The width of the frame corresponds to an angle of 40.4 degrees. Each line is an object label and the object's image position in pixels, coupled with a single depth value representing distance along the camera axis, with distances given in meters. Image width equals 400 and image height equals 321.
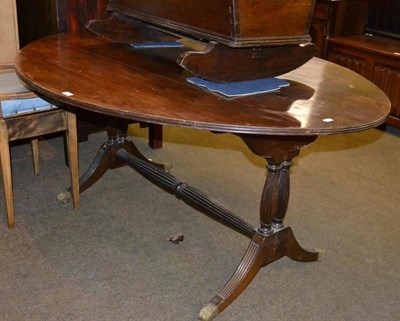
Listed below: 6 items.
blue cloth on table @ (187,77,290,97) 1.84
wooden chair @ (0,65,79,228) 2.37
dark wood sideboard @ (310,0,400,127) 3.79
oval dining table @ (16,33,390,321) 1.62
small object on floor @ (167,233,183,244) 2.50
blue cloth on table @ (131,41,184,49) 2.43
